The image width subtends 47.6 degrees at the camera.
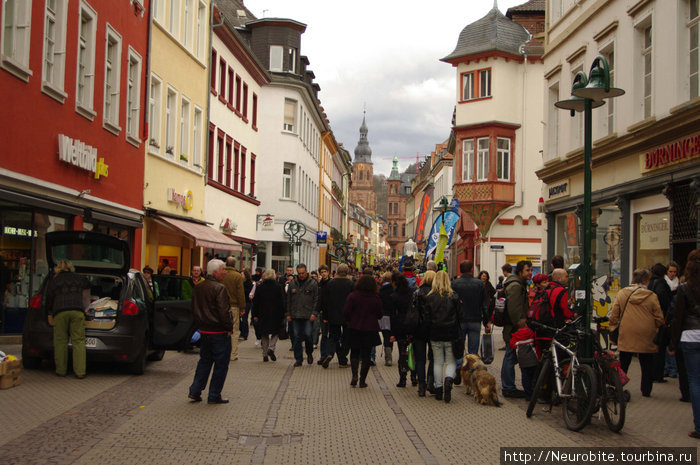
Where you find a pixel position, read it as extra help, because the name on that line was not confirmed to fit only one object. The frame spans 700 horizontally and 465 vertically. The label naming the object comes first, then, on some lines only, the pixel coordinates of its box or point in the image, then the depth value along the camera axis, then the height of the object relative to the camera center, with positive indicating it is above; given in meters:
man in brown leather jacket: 9.52 -0.73
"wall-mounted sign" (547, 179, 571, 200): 21.47 +2.41
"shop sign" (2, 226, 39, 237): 14.52 +0.66
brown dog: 10.30 -1.41
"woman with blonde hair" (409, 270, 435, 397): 10.91 -0.84
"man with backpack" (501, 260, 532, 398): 10.80 -0.52
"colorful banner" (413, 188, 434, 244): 32.84 +2.54
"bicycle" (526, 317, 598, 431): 8.38 -1.14
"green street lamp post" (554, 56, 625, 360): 10.05 +2.12
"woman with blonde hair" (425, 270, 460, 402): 10.62 -0.70
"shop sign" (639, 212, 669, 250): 15.64 +0.95
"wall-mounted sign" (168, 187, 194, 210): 24.58 +2.28
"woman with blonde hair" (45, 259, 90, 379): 11.16 -0.71
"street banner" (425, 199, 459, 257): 25.52 +1.59
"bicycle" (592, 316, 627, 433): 8.23 -1.22
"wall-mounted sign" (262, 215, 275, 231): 42.50 +2.63
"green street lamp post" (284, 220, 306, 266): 30.92 +1.65
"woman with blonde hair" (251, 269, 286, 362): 14.80 -0.67
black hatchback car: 11.55 -0.67
